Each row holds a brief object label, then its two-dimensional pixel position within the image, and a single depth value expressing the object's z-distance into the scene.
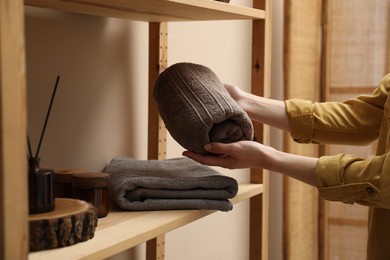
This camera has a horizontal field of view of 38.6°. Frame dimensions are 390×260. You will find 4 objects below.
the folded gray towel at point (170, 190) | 1.08
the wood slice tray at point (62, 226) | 0.78
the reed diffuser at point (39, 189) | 0.82
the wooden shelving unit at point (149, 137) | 0.64
